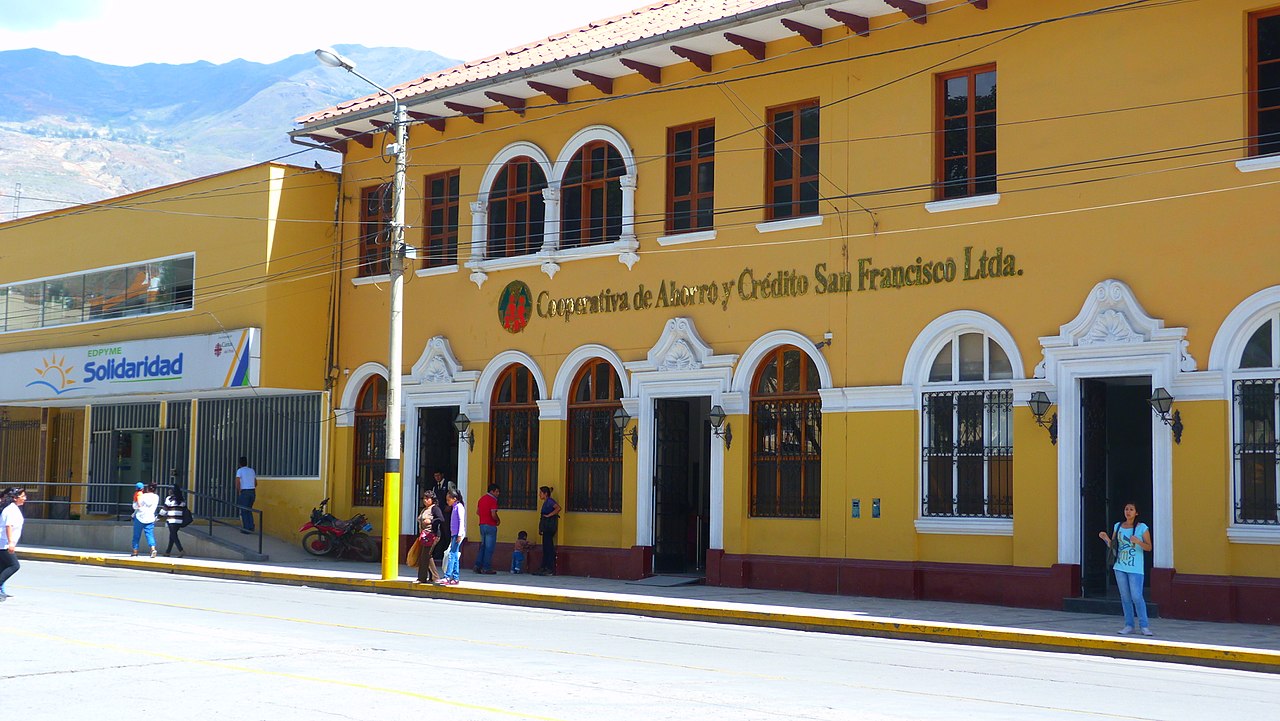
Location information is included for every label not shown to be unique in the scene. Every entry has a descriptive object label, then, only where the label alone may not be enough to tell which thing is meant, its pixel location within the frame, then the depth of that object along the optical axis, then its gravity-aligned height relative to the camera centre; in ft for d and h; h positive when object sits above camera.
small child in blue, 81.15 -5.67
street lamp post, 74.13 +3.90
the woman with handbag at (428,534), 71.31 -4.06
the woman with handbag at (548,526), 79.56 -3.91
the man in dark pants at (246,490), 97.60 -2.56
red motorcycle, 91.45 -5.44
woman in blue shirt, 50.96 -3.57
